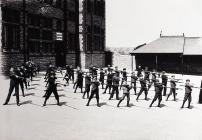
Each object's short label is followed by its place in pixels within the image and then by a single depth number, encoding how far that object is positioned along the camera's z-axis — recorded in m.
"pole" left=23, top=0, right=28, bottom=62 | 28.19
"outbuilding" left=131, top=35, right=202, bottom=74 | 35.19
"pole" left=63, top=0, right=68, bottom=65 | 36.56
